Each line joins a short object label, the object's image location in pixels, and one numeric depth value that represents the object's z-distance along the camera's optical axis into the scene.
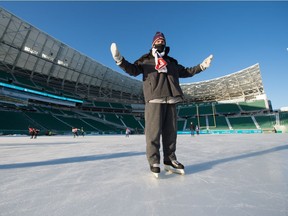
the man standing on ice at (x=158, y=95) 1.65
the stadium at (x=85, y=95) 20.86
